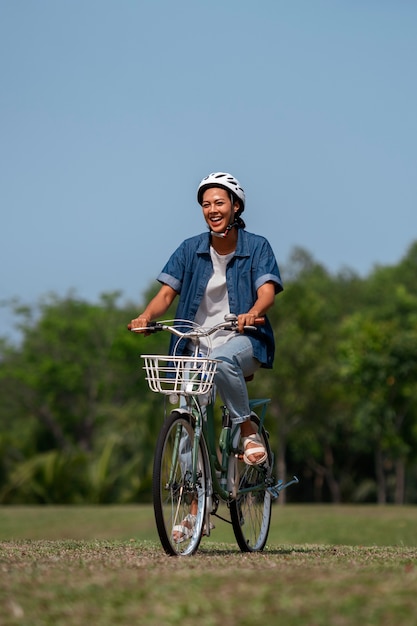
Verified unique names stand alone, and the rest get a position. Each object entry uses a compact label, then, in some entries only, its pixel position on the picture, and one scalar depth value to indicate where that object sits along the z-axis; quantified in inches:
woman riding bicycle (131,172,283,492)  591.2
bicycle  528.4
